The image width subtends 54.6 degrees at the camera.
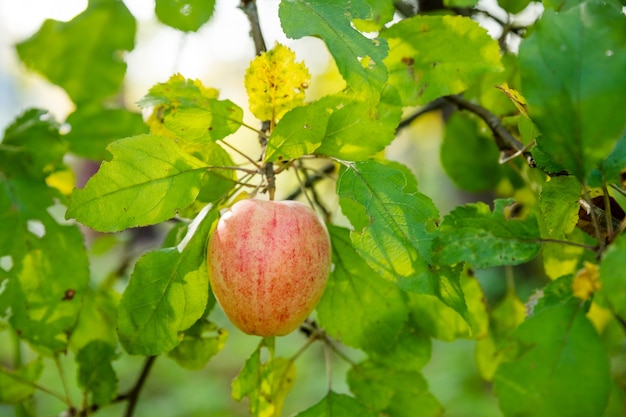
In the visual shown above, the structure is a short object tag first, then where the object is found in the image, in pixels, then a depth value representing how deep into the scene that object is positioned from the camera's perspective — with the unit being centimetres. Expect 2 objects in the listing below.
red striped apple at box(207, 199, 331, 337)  78
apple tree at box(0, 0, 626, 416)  57
